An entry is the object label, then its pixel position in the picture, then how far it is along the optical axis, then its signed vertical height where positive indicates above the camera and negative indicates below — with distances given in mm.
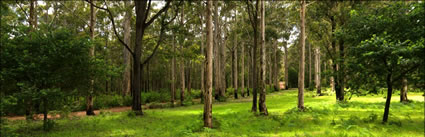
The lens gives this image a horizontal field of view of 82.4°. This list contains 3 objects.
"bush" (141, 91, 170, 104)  27284 -2401
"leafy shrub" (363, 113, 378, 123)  10758 -2040
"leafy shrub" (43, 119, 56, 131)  9875 -1913
